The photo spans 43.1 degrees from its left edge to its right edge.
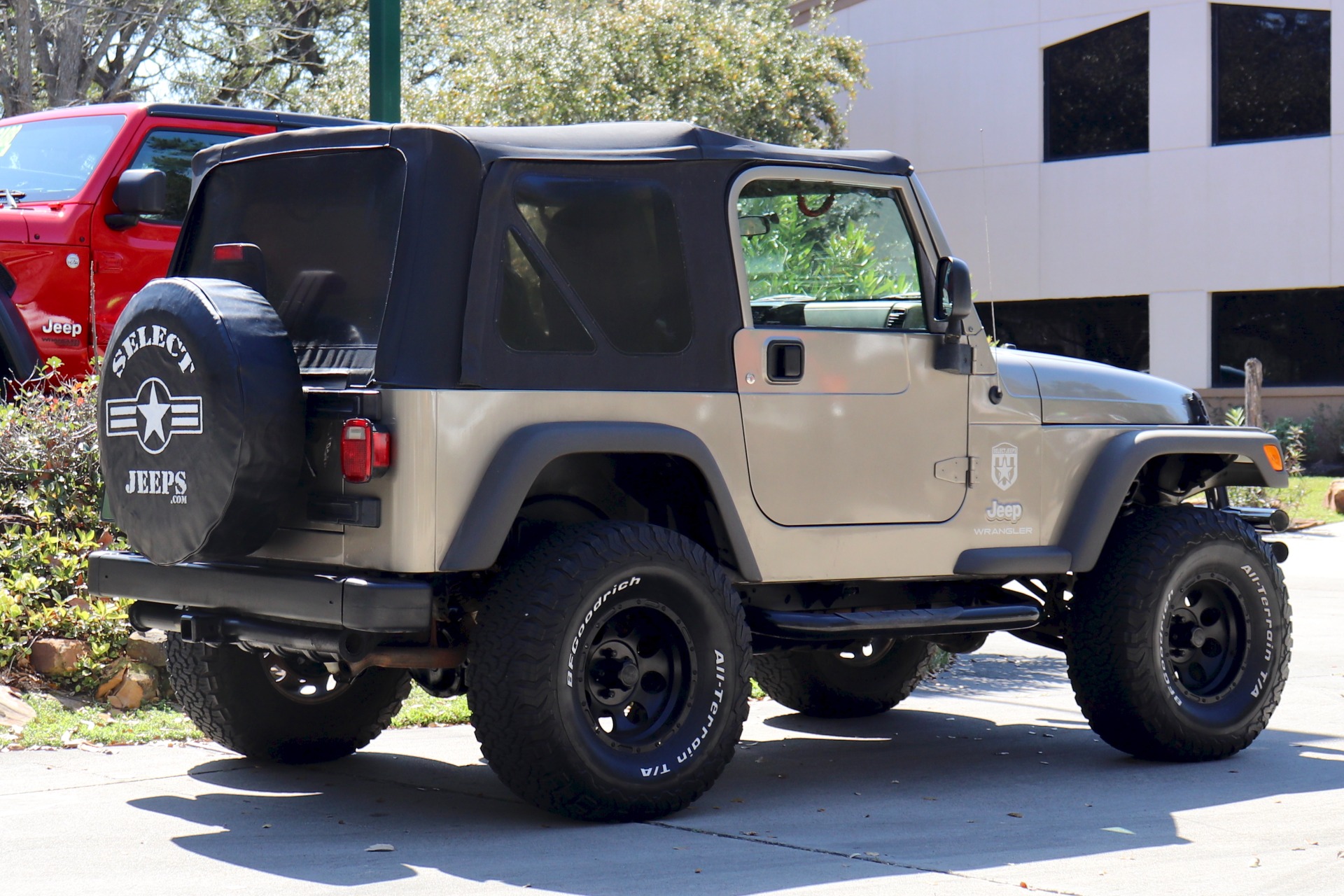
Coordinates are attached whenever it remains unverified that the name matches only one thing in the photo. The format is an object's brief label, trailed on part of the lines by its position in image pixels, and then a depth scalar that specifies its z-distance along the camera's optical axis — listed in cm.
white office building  2291
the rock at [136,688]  727
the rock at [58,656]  723
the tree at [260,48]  2670
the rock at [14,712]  681
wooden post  1888
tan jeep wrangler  512
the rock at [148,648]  739
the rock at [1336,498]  1803
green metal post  877
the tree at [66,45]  2305
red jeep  862
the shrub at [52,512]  736
